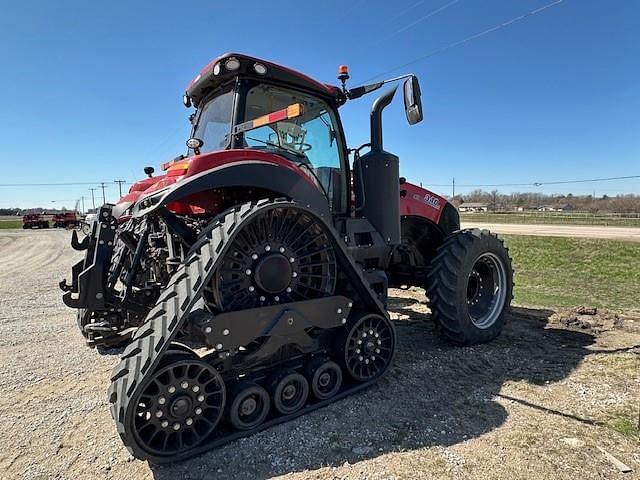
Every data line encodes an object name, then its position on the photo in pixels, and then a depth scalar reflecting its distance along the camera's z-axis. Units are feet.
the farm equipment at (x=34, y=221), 138.07
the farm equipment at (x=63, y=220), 139.56
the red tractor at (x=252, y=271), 9.04
